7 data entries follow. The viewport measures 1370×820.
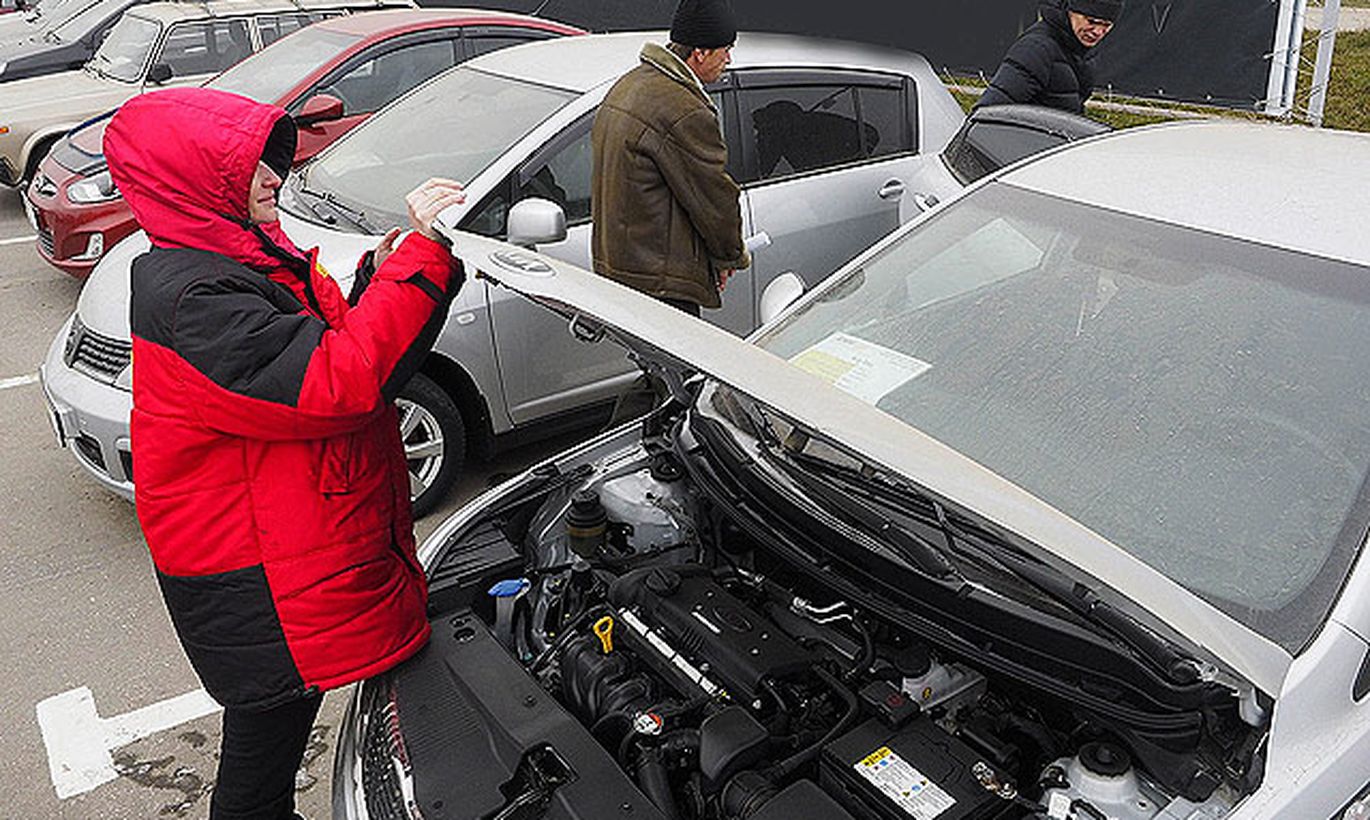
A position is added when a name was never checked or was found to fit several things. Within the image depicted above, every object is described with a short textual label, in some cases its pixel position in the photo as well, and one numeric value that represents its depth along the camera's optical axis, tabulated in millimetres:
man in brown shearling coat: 3553
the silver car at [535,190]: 3939
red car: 5973
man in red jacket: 1785
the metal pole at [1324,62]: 7387
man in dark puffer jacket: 4883
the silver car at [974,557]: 1618
